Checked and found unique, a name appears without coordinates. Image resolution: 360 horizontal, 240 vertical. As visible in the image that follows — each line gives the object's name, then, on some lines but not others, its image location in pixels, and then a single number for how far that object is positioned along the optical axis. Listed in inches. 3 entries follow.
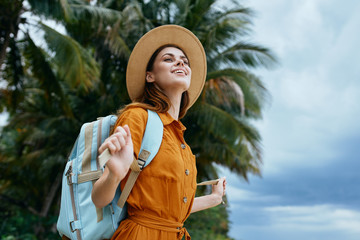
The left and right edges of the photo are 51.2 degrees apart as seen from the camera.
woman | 59.6
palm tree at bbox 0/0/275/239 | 394.3
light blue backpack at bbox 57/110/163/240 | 65.4
